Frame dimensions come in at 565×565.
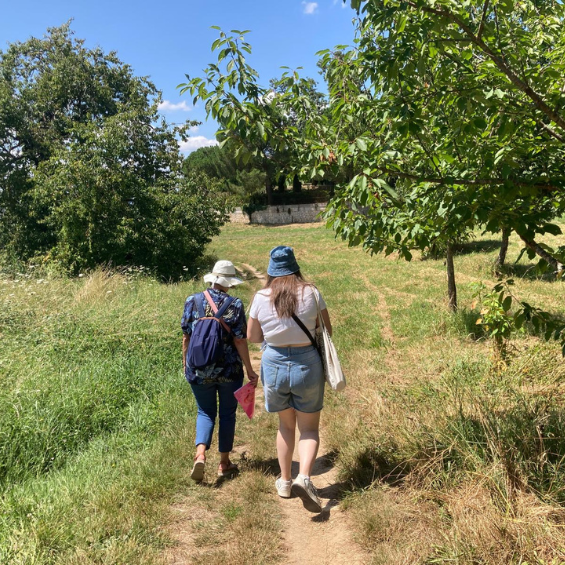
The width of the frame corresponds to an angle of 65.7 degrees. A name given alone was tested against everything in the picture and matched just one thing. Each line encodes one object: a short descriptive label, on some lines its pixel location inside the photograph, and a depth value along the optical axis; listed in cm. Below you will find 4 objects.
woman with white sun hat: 383
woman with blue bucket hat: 331
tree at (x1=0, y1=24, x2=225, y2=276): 1401
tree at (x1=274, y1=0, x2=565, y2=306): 259
